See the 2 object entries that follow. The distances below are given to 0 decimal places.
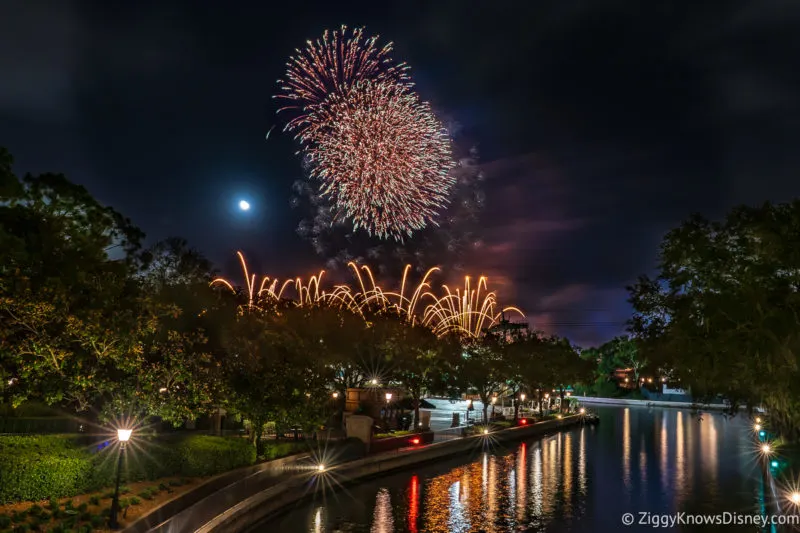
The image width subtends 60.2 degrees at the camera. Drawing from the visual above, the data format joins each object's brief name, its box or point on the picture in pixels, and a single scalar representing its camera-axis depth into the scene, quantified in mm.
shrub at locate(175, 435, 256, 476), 25594
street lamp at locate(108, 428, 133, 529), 17428
